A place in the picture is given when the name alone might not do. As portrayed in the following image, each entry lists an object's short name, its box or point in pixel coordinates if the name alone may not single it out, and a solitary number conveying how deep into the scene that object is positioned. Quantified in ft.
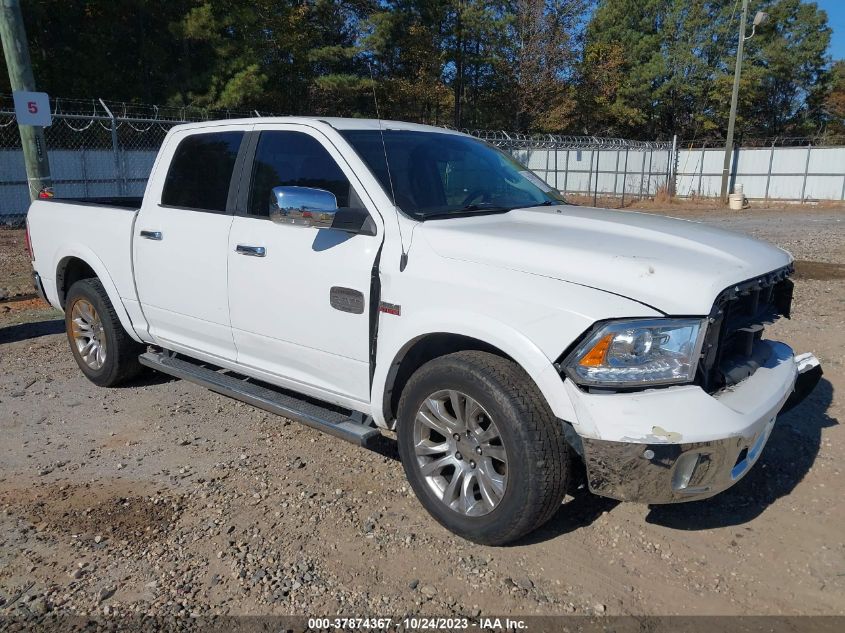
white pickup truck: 9.50
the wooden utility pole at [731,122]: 92.32
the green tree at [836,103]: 170.09
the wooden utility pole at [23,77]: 26.17
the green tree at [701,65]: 161.58
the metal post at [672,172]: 104.88
